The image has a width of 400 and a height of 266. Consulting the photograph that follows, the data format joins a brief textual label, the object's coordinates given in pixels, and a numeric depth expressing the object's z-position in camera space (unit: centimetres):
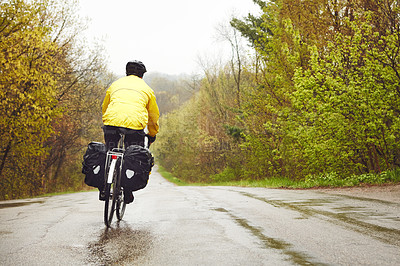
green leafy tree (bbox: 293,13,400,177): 1202
